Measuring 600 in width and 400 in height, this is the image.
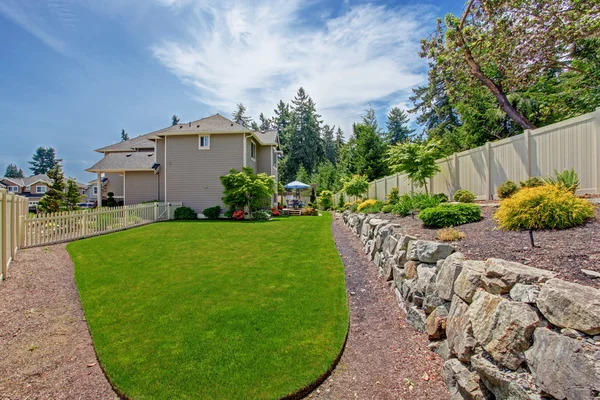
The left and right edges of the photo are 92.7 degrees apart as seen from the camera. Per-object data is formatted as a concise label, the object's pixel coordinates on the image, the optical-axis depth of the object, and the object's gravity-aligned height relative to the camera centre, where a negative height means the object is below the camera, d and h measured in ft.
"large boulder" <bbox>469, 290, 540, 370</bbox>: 6.82 -3.29
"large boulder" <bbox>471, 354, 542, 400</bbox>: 6.30 -4.31
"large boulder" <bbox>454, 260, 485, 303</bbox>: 9.24 -2.64
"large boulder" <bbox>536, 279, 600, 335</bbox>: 5.61 -2.23
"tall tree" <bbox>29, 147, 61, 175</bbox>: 245.45 +40.54
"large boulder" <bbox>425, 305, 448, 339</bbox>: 10.96 -4.76
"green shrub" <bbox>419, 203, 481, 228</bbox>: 17.08 -0.85
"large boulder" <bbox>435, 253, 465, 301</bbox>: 10.59 -2.80
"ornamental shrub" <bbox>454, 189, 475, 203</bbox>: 24.16 +0.38
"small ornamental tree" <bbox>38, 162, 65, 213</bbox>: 58.48 +2.28
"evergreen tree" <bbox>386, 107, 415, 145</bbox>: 132.26 +36.06
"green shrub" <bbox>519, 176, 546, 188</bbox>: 17.54 +1.11
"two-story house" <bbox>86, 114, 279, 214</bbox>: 58.08 +8.92
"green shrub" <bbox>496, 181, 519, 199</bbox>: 19.47 +0.78
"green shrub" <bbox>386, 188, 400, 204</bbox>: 34.04 +0.53
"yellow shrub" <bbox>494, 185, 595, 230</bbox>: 11.67 -0.42
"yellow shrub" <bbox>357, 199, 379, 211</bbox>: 41.68 -0.30
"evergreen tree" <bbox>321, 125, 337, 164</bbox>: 170.09 +35.65
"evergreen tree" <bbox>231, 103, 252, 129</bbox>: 148.66 +46.51
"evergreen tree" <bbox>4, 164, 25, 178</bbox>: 262.47 +31.30
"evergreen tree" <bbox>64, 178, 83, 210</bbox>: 64.18 +2.08
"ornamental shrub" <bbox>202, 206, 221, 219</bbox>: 56.08 -1.66
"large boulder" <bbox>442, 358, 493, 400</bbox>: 7.76 -5.26
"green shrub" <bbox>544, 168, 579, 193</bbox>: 15.99 +1.22
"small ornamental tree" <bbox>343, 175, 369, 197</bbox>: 57.67 +3.23
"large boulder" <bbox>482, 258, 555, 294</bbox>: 7.50 -2.05
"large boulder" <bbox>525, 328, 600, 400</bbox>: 5.21 -3.29
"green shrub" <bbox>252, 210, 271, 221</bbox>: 54.52 -2.31
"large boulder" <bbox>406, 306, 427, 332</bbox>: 12.23 -5.18
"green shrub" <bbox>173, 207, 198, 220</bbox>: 56.24 -1.97
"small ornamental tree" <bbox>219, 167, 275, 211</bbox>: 52.95 +2.55
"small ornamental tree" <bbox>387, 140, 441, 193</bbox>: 29.58 +4.55
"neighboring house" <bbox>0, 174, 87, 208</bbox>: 147.54 +9.72
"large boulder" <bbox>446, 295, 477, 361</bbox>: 8.57 -4.19
